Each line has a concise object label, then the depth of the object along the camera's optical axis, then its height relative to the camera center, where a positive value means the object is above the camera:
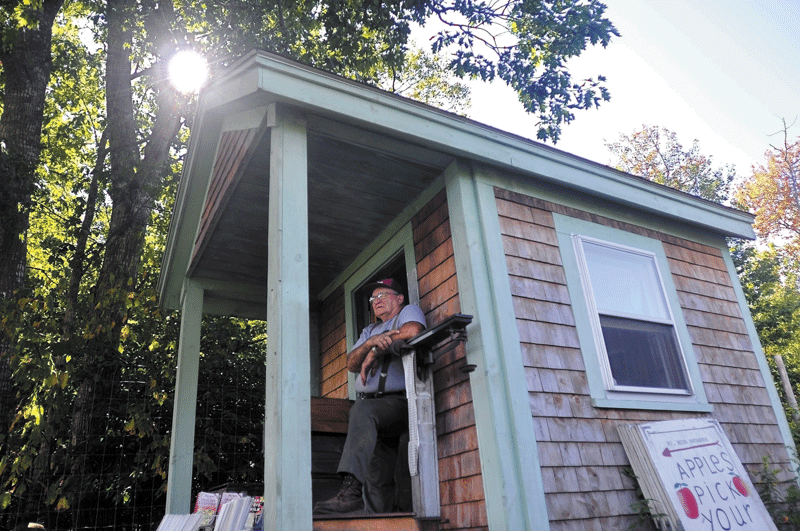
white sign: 3.27 +0.14
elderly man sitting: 3.21 +0.63
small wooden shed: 2.94 +1.46
